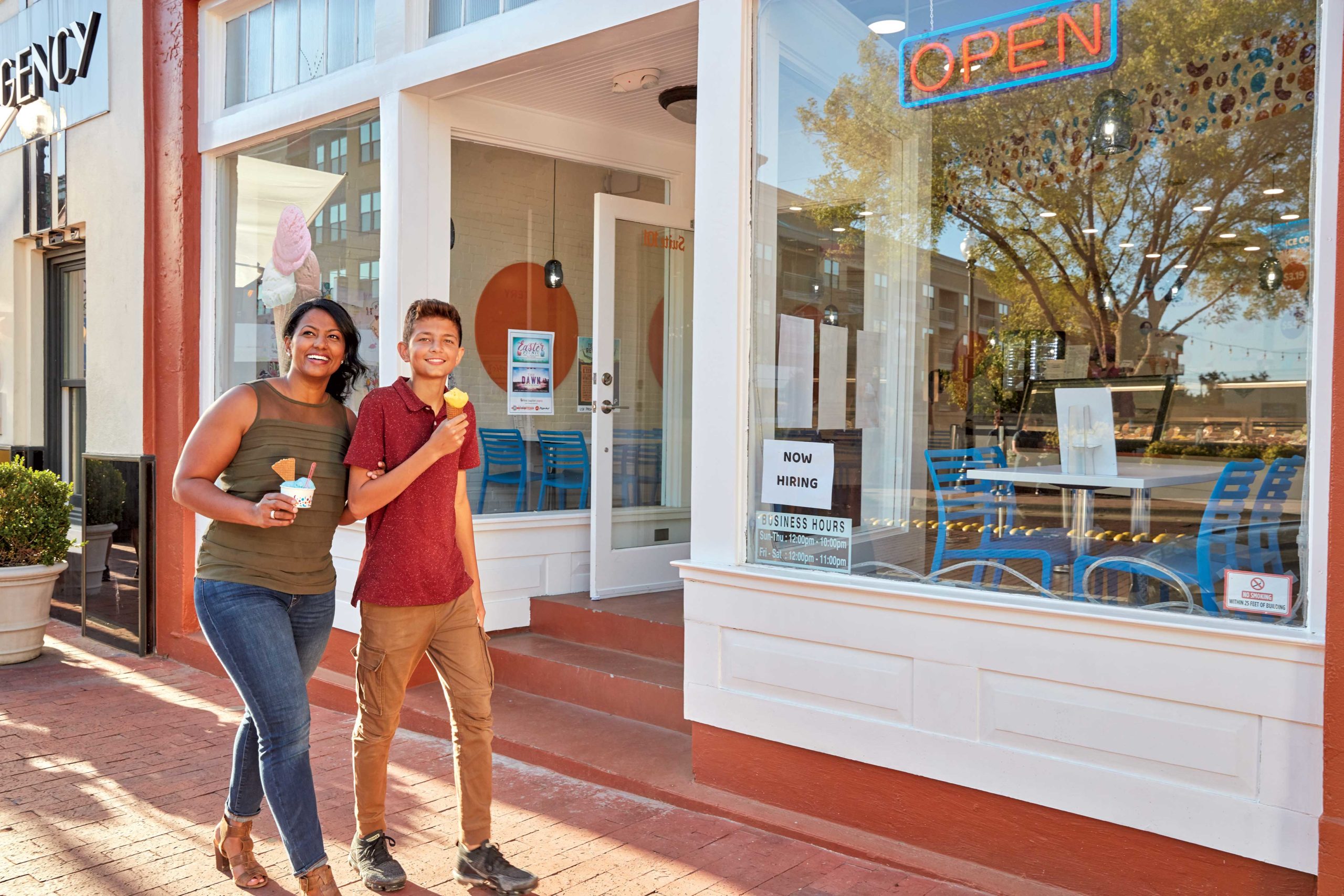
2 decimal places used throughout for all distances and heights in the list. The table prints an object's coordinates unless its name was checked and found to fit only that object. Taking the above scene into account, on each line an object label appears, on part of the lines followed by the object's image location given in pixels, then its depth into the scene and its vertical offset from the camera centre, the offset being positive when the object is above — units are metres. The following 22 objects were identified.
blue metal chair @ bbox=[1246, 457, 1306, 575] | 2.85 -0.24
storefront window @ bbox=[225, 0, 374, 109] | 5.65 +2.15
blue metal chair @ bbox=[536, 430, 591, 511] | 5.98 -0.21
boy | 2.96 -0.47
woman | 2.83 -0.36
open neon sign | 3.31 +1.24
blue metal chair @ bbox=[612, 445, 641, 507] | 5.97 -0.26
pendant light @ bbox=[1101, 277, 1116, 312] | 9.27 +1.16
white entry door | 5.86 +0.18
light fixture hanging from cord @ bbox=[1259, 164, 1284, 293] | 5.06 +0.91
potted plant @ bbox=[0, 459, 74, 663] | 6.27 -0.79
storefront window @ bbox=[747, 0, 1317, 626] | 3.18 +0.37
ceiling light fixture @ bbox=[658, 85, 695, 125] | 5.54 +1.72
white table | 3.87 -0.19
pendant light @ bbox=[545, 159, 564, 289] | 6.15 +0.89
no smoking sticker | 2.76 -0.43
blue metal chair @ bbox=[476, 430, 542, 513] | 5.87 -0.18
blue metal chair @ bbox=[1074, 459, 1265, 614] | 3.02 -0.38
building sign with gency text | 7.07 +2.51
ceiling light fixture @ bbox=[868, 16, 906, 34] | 3.72 +1.42
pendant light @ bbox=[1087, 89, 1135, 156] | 5.66 +1.93
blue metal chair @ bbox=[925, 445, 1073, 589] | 3.48 -0.30
